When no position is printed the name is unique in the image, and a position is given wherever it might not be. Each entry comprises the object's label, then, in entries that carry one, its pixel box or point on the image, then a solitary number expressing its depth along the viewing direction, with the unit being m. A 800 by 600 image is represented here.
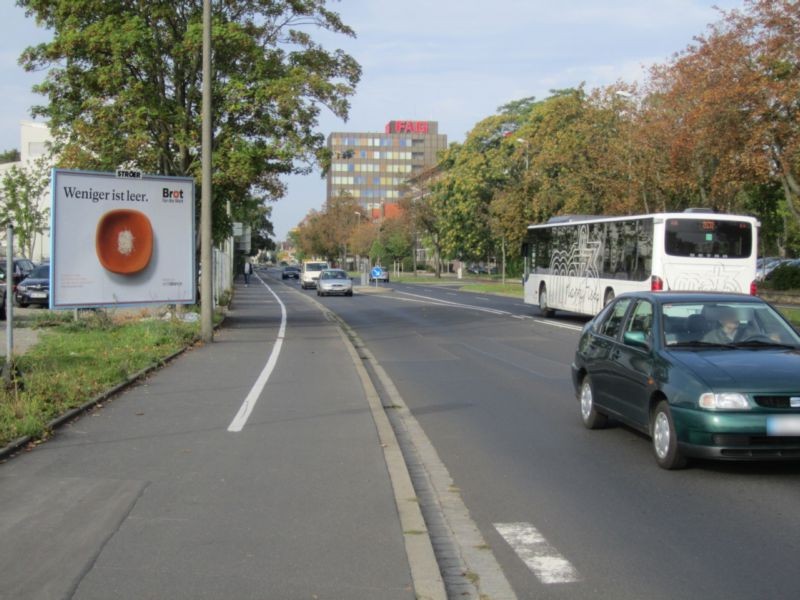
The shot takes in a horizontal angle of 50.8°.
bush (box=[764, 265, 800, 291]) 37.88
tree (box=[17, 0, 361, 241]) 20.97
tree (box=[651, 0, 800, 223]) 24.91
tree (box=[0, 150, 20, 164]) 118.02
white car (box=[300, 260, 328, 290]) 61.44
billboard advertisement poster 17.11
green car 6.50
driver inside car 7.61
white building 85.75
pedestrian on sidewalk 75.22
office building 181.25
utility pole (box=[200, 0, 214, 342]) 18.22
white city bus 20.92
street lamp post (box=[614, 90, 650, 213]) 35.12
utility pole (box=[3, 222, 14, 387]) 8.72
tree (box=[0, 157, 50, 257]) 58.28
